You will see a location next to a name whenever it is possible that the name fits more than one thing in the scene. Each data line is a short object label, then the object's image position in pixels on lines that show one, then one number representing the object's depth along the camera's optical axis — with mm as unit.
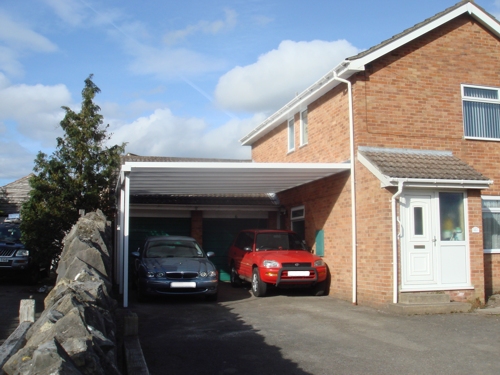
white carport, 11906
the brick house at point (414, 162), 11406
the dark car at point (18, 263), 15383
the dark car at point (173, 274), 11836
